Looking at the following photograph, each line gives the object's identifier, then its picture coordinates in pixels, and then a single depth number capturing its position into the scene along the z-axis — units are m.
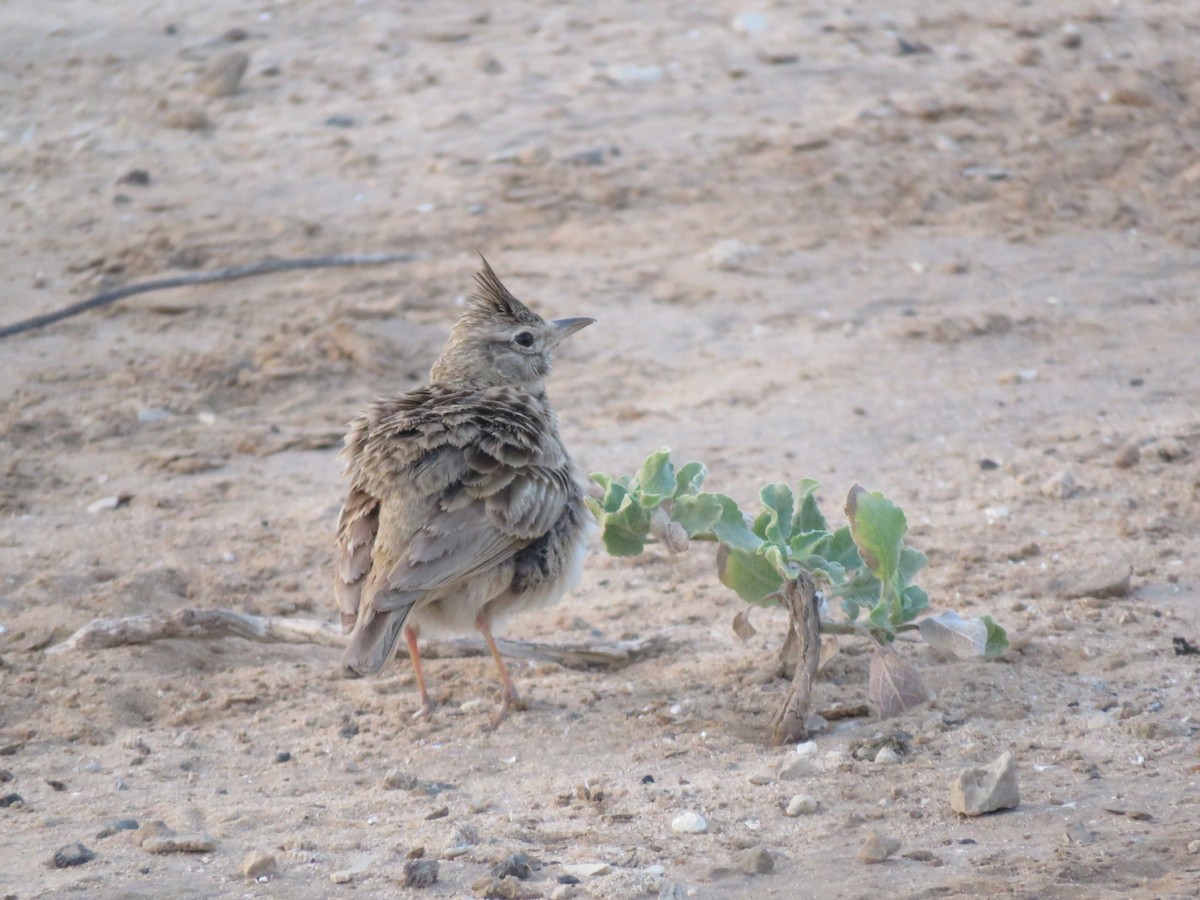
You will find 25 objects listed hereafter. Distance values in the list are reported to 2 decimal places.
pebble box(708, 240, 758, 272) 16.92
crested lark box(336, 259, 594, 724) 9.07
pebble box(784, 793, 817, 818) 7.77
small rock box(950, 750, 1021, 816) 7.40
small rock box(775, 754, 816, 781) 8.16
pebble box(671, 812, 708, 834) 7.69
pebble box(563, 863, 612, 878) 7.14
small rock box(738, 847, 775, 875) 7.12
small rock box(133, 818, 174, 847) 7.70
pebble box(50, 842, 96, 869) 7.40
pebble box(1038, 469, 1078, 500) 11.79
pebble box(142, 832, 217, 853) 7.58
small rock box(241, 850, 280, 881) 7.26
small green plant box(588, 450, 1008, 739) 8.38
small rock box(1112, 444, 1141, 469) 12.09
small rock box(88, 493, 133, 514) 12.77
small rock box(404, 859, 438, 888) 7.11
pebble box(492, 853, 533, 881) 7.15
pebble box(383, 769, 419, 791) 8.52
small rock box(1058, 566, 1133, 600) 9.91
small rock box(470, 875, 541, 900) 6.98
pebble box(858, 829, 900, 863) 7.10
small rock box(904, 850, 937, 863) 7.09
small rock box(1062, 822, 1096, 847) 7.07
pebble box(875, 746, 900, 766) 8.18
